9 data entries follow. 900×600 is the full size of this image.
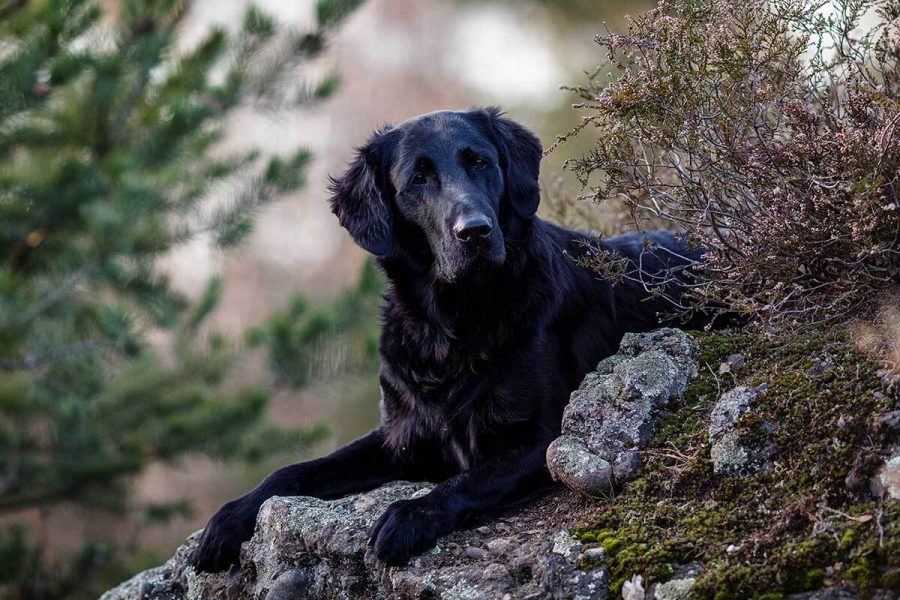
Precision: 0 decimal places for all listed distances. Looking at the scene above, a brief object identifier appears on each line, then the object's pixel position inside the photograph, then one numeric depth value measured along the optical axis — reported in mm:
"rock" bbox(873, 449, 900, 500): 5191
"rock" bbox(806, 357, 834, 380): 6234
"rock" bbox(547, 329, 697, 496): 6602
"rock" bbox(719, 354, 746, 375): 7027
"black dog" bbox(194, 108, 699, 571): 7789
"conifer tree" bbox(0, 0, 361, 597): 14937
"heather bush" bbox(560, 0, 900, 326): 6187
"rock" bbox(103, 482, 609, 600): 6004
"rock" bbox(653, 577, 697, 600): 5344
